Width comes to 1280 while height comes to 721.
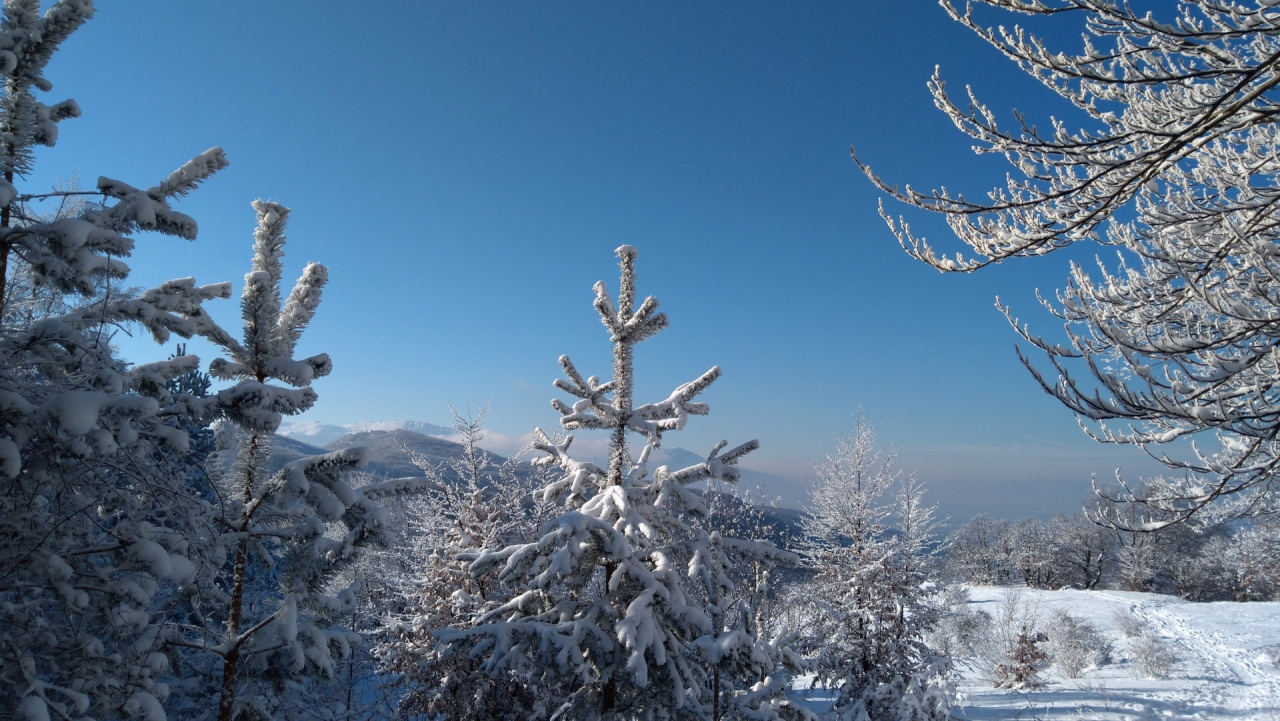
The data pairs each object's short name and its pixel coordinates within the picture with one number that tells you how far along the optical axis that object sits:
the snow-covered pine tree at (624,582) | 4.80
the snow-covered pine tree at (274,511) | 2.67
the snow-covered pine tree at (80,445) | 2.30
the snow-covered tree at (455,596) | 10.07
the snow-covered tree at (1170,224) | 2.97
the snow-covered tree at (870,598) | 12.06
